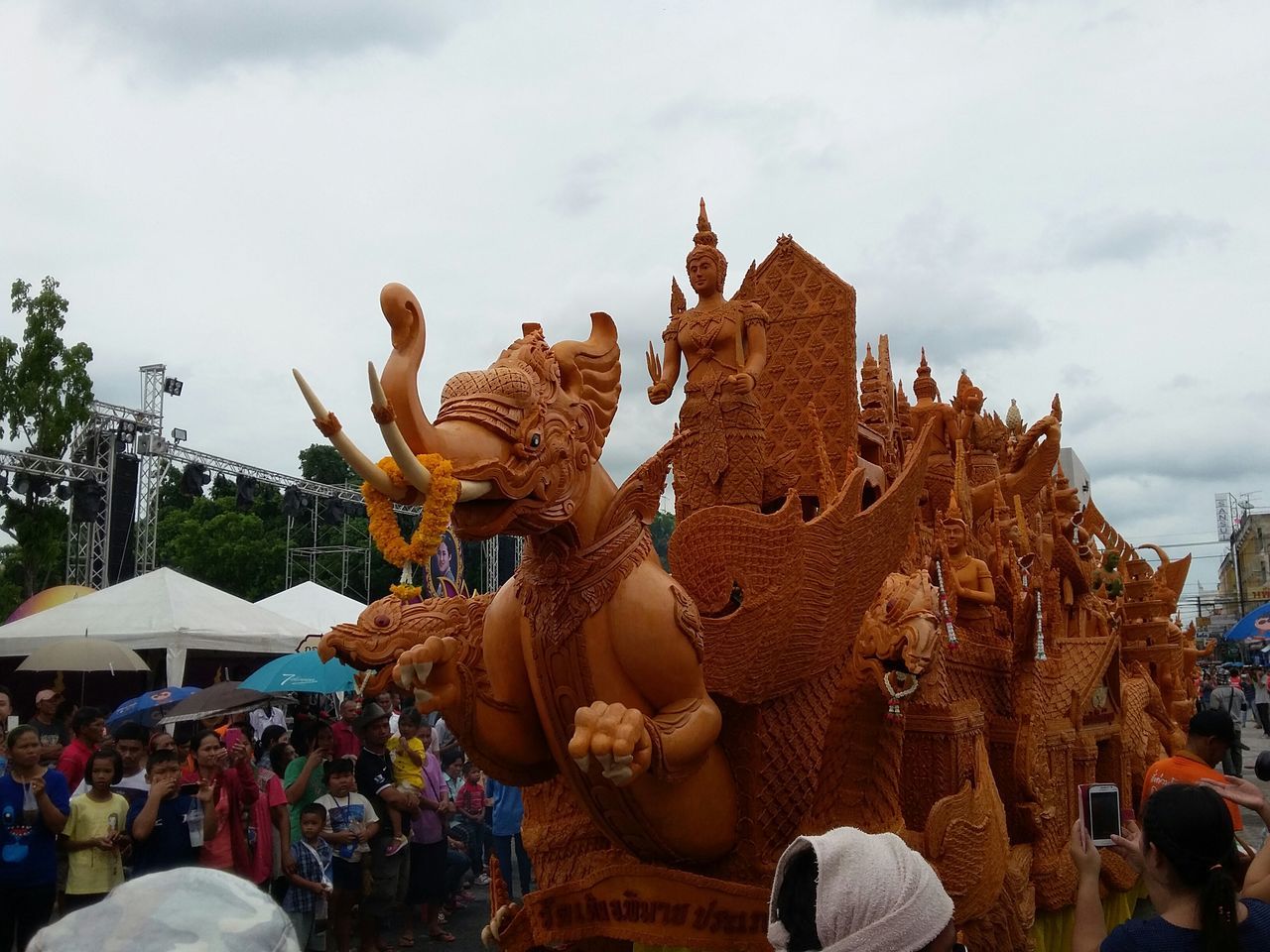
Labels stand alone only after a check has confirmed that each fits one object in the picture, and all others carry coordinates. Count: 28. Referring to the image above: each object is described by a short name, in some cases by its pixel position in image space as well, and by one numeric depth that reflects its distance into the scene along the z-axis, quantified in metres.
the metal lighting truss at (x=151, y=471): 17.28
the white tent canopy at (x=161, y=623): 8.70
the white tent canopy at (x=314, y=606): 11.05
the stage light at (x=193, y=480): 17.98
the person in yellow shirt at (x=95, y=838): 4.44
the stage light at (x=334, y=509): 18.37
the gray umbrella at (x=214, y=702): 7.87
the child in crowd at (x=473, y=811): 7.94
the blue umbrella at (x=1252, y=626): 12.04
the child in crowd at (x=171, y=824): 4.57
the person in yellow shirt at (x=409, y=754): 6.66
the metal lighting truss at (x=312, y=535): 18.62
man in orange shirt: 3.22
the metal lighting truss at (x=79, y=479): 14.52
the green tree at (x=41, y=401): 13.96
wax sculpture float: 2.92
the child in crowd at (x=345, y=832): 5.49
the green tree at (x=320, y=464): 39.31
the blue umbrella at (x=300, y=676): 7.79
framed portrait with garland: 4.07
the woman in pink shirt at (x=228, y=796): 4.73
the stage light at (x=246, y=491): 18.97
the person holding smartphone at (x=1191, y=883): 1.76
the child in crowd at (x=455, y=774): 8.34
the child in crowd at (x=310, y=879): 5.24
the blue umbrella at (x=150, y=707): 8.07
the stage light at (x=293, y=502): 20.16
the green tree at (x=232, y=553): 31.50
